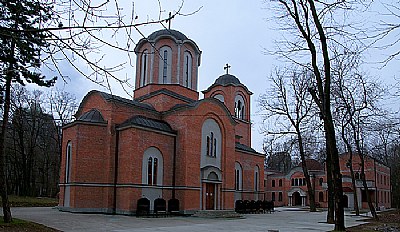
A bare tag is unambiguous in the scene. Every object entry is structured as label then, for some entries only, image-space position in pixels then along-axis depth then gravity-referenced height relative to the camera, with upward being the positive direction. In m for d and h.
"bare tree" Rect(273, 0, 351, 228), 12.79 +3.15
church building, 22.62 +1.29
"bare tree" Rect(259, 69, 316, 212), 29.68 +4.69
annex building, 48.56 -2.18
